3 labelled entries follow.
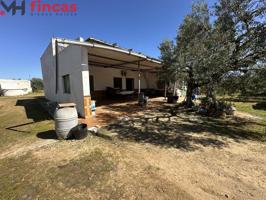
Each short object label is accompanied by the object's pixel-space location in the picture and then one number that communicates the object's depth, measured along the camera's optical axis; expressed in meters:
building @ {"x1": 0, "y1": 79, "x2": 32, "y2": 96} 25.60
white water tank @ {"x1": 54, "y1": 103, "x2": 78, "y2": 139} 3.94
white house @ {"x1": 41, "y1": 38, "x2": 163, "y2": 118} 5.91
